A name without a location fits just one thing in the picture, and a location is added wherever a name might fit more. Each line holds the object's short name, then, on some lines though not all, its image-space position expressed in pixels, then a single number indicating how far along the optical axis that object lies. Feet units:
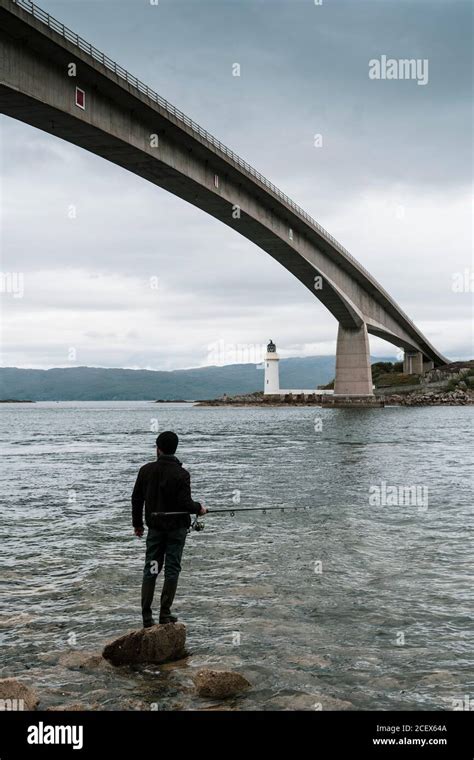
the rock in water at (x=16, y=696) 18.48
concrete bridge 77.36
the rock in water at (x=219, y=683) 20.10
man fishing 23.26
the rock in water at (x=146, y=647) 22.52
